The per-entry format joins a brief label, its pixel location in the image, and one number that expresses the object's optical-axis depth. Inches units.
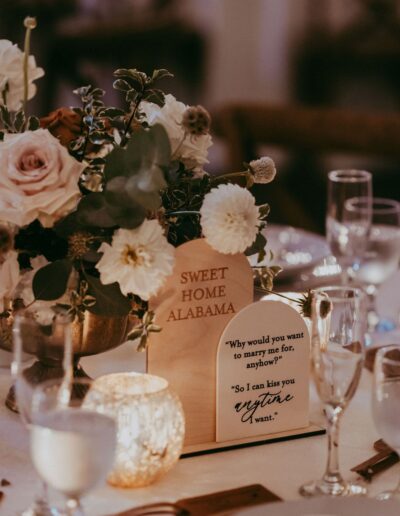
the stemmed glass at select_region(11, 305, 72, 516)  38.9
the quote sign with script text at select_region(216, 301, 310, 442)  45.6
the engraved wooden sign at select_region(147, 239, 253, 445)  44.5
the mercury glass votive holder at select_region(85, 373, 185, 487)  41.5
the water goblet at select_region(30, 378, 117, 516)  37.0
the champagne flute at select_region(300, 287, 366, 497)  41.4
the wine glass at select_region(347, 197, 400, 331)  61.6
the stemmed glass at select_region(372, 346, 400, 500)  40.7
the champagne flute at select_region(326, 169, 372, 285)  62.3
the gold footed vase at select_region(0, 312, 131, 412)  46.7
